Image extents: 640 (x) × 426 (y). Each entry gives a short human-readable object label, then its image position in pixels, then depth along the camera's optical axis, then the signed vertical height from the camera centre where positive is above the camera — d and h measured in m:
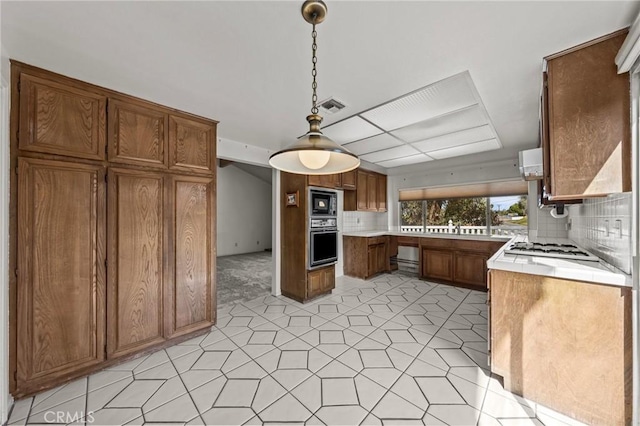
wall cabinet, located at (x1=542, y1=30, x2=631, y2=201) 1.42 +0.56
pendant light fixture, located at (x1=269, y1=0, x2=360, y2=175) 1.24 +0.34
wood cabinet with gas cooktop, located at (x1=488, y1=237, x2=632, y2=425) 1.39 -0.76
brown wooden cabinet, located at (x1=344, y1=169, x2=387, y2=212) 4.88 +0.40
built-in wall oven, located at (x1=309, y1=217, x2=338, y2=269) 3.61 -0.43
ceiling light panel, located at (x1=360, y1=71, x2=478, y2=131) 2.04 +1.05
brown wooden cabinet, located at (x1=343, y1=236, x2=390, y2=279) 4.69 -0.84
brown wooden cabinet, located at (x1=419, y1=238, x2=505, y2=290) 4.01 -0.80
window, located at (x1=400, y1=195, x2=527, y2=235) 4.33 -0.04
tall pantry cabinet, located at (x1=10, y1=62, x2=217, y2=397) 1.71 -0.12
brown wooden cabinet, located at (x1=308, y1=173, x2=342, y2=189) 3.65 +0.52
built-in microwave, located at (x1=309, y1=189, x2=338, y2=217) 3.63 +0.16
